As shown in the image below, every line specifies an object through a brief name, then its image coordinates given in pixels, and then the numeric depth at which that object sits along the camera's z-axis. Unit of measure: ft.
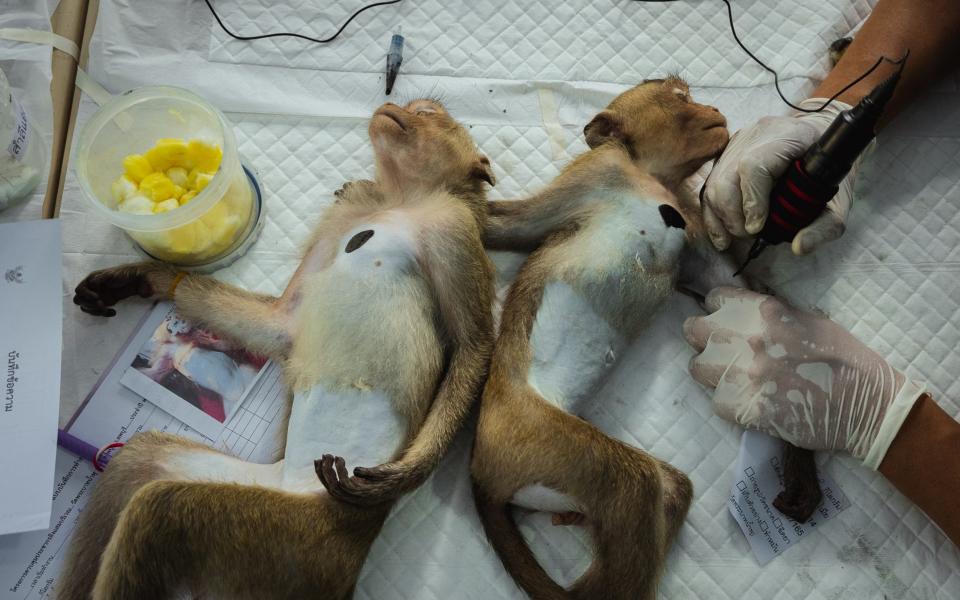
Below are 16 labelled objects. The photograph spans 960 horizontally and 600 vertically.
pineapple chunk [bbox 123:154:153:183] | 1.59
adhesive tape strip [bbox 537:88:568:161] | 1.90
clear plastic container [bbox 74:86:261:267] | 1.49
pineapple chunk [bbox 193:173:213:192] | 1.58
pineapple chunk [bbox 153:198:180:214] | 1.54
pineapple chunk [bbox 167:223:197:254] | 1.56
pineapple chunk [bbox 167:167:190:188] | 1.60
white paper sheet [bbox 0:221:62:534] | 1.44
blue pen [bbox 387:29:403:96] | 1.92
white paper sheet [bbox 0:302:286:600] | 1.48
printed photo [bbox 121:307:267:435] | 1.62
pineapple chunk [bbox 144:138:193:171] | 1.60
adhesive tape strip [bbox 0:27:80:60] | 1.82
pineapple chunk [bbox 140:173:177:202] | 1.56
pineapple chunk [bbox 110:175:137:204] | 1.57
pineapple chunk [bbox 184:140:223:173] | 1.60
